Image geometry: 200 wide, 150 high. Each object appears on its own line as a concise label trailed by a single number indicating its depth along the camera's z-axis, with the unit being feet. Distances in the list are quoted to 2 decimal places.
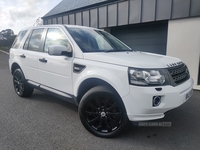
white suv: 7.52
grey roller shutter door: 21.38
